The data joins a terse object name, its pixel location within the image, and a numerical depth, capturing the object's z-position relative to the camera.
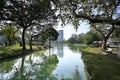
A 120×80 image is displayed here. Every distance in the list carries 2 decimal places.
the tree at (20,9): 8.24
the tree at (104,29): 13.98
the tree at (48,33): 16.49
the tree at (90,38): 24.58
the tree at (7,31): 15.23
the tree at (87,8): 4.94
